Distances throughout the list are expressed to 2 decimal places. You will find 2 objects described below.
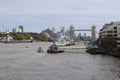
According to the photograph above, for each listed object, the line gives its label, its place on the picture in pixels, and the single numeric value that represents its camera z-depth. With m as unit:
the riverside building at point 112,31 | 125.12
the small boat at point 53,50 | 96.22
